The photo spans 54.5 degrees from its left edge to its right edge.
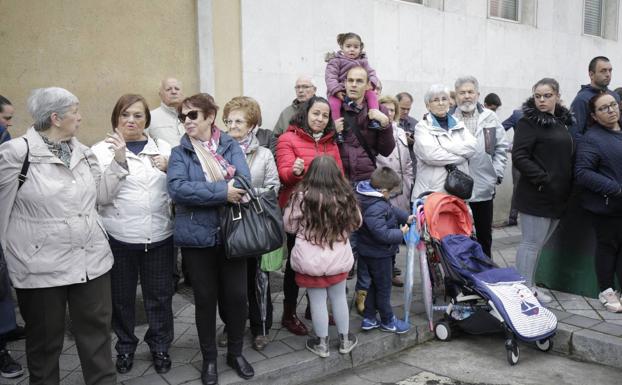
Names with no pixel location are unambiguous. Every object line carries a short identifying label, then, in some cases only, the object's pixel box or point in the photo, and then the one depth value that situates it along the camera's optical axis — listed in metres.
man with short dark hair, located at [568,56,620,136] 6.47
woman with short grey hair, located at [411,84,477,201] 5.54
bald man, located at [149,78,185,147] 5.77
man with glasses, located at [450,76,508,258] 6.18
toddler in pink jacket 5.51
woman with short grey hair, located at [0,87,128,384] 3.38
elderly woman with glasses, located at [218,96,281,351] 4.61
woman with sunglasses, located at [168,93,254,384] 3.86
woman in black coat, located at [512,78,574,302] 5.51
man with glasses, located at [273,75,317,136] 6.49
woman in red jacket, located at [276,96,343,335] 4.78
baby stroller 4.68
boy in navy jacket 4.72
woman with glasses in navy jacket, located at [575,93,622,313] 5.39
